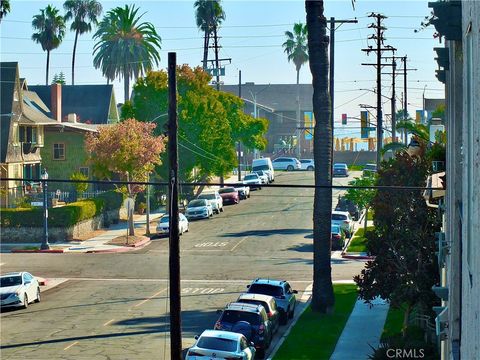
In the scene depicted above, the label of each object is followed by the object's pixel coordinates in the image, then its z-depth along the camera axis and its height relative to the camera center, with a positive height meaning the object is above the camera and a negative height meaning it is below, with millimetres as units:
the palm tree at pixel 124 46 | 118312 +12288
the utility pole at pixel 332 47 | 48269 +5539
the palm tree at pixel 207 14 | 106506 +14595
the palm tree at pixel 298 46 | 151125 +15373
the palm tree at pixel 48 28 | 127438 +15572
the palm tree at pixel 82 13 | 132125 +18051
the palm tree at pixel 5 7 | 73775 +10676
